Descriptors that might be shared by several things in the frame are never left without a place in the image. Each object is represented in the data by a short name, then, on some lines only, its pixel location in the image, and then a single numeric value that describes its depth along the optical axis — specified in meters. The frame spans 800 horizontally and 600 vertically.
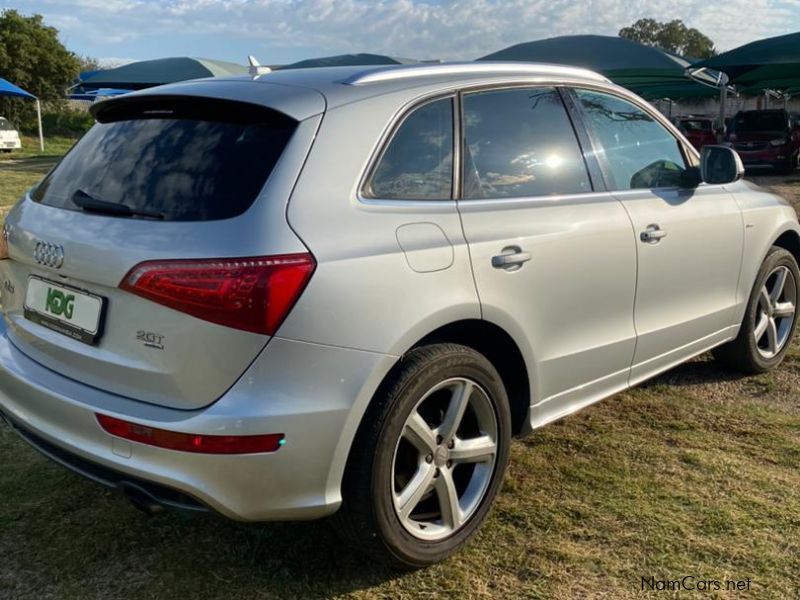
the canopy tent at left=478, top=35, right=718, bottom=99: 20.05
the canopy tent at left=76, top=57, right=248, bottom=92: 21.67
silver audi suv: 2.16
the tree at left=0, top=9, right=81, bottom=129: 38.41
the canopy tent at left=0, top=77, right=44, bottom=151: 29.78
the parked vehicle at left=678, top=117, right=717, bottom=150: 21.64
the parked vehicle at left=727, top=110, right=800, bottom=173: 20.27
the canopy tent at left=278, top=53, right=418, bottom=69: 19.39
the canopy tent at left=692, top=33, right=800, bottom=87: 18.56
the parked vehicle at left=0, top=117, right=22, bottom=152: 28.94
